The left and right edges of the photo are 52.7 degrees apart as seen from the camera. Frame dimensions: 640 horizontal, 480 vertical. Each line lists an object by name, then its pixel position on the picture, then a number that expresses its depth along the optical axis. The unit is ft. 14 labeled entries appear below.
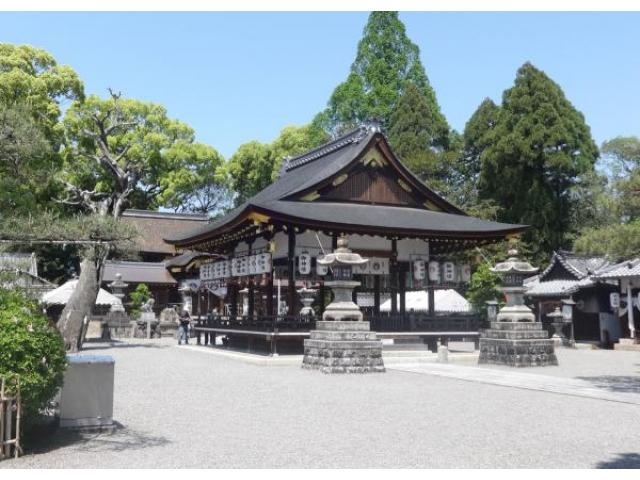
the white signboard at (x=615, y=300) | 92.63
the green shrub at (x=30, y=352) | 21.47
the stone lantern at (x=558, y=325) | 97.30
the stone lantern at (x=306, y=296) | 110.24
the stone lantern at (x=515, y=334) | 57.52
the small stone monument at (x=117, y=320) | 105.29
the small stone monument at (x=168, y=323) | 116.74
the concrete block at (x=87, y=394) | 25.55
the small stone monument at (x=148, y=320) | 106.93
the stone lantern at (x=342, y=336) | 52.24
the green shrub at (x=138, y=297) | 125.47
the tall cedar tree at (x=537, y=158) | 131.64
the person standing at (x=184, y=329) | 89.30
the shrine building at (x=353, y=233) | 66.39
